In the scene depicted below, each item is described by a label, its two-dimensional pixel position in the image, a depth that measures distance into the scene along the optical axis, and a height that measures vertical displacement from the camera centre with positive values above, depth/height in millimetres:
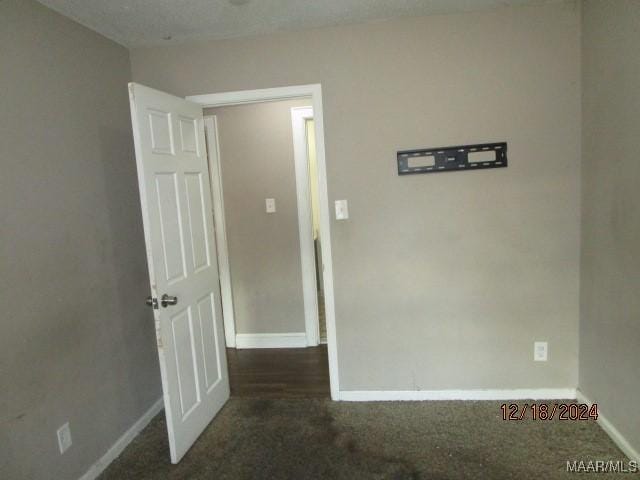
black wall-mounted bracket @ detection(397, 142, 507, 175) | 2334 +174
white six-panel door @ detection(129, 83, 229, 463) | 1970 -284
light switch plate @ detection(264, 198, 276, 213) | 3494 -38
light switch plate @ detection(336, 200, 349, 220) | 2471 -83
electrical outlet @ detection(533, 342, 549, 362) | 2439 -1041
